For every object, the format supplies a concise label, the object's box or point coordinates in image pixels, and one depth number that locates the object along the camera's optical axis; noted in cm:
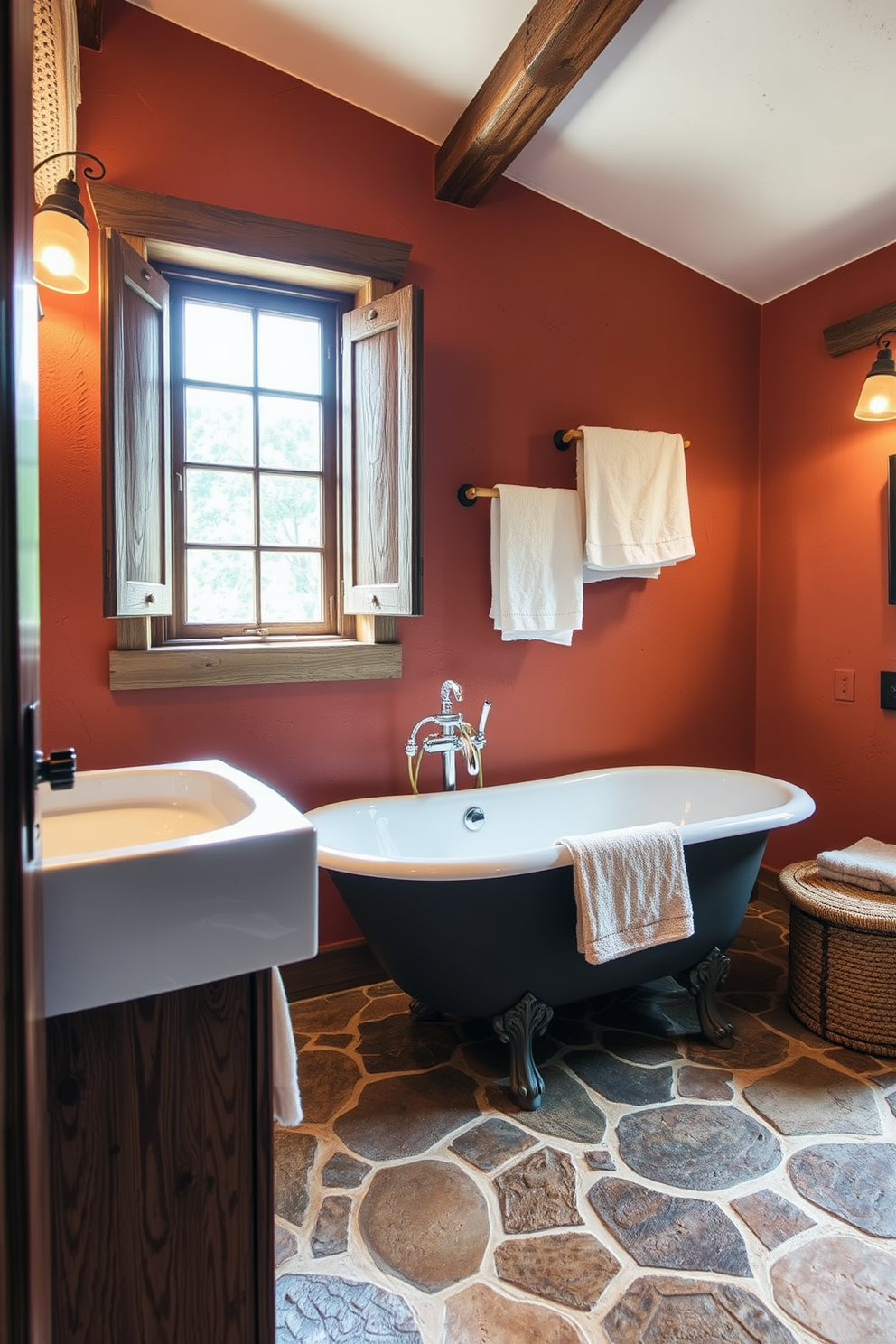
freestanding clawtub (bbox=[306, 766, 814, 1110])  165
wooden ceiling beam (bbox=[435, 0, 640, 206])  173
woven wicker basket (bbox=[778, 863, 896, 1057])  197
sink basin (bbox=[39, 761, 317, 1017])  80
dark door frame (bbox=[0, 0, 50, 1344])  56
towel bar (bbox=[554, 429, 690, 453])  256
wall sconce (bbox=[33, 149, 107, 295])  148
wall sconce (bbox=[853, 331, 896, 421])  228
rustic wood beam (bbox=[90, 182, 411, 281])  196
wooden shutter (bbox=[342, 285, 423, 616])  206
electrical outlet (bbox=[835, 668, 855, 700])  273
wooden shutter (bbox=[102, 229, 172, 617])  173
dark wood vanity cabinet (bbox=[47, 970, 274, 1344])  87
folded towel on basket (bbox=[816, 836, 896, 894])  209
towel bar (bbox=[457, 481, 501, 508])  241
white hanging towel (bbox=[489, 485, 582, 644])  244
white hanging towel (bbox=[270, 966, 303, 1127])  107
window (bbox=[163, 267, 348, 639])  223
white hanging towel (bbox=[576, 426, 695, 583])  257
